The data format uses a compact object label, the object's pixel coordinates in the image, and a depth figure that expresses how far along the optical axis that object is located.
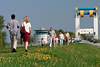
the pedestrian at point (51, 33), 22.05
